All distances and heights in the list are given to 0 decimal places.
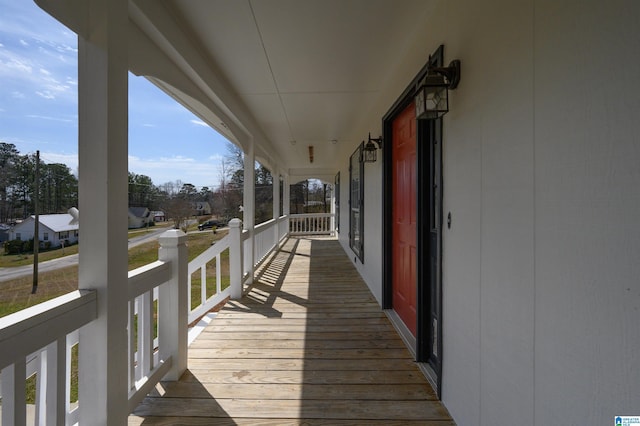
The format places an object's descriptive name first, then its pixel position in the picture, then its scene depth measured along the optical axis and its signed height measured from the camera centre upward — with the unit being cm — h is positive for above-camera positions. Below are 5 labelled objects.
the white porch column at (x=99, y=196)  127 +6
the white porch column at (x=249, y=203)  434 +8
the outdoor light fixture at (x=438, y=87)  159 +64
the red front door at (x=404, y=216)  255 -7
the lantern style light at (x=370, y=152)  376 +73
